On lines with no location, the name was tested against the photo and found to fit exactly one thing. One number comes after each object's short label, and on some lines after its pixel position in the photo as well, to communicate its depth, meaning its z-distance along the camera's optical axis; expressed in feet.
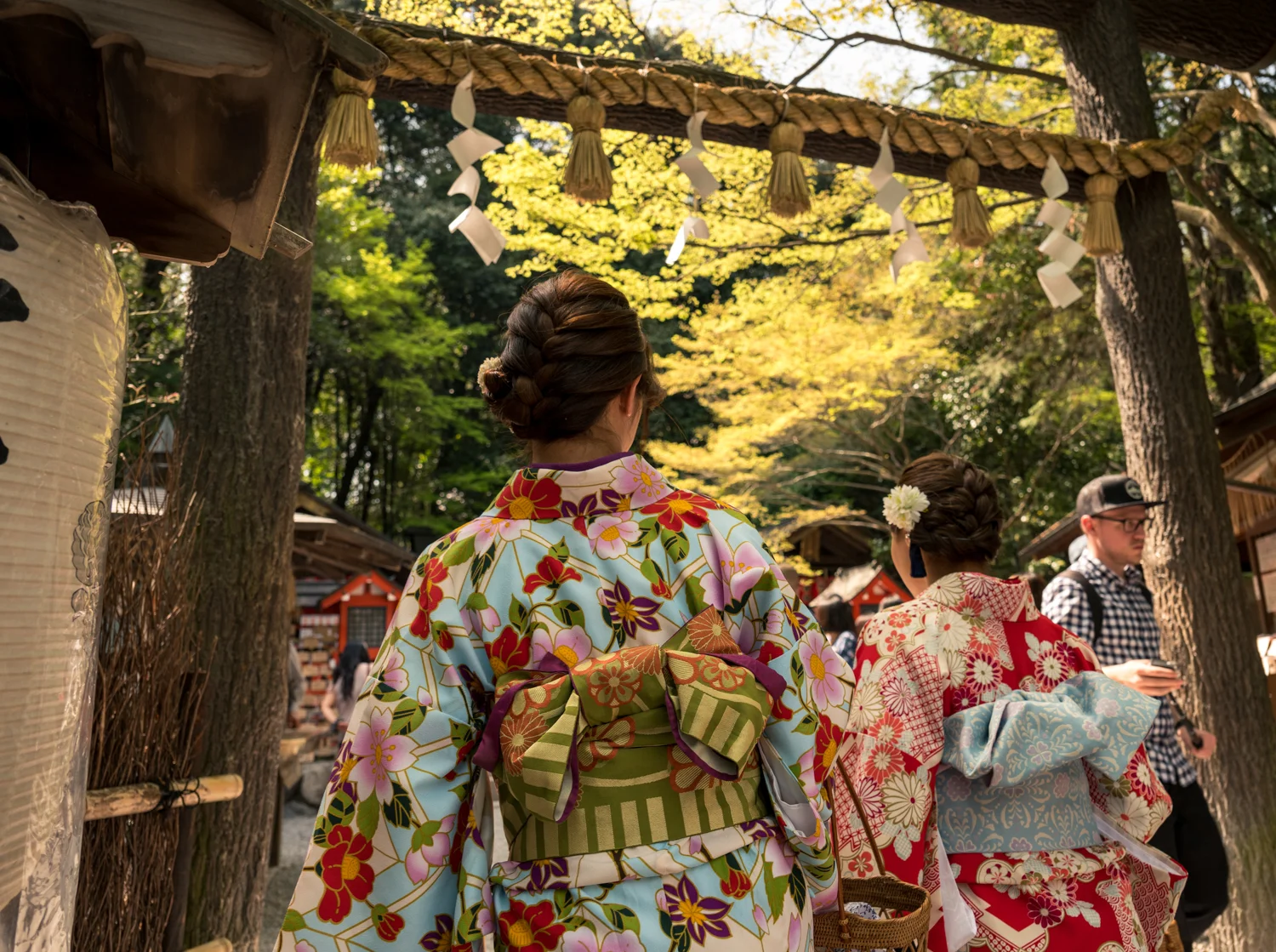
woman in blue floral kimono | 4.60
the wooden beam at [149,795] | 7.55
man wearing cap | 10.94
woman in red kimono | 6.95
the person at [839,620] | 22.13
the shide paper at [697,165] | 12.59
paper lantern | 3.69
